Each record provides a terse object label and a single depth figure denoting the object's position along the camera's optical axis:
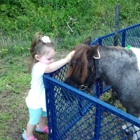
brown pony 1.67
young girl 1.70
